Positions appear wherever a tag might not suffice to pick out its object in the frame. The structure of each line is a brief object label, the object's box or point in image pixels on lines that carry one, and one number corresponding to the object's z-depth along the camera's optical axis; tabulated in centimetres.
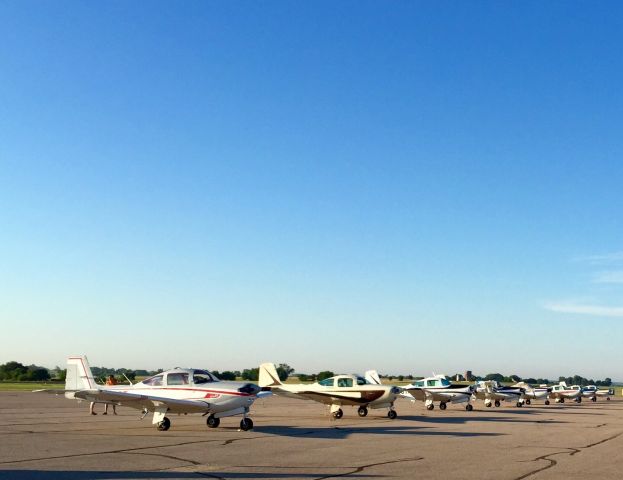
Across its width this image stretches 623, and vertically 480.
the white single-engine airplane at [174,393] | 2081
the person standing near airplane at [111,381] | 3079
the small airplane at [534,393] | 5449
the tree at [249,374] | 13916
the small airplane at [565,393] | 6675
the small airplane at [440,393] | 3912
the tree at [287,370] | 15525
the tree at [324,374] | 12506
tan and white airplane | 3091
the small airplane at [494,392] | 4612
